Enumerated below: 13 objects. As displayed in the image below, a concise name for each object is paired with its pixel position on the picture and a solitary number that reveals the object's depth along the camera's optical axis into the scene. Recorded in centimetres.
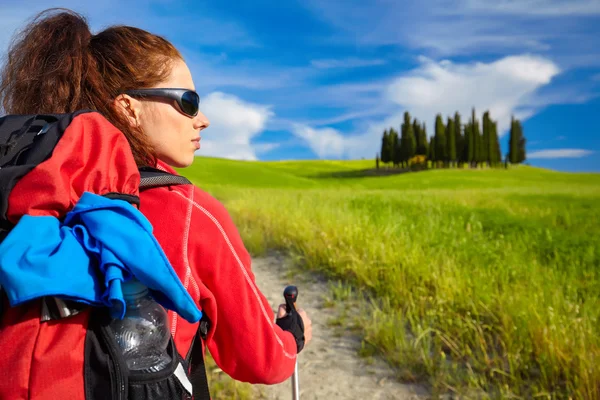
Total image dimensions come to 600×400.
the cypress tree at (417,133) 7275
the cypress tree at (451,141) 6650
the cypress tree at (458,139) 6812
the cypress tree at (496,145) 6919
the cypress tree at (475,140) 6712
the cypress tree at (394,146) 7362
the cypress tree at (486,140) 6807
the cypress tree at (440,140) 6775
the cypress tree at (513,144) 7338
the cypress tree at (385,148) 7544
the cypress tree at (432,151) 6925
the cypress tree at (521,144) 7504
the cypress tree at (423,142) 7138
